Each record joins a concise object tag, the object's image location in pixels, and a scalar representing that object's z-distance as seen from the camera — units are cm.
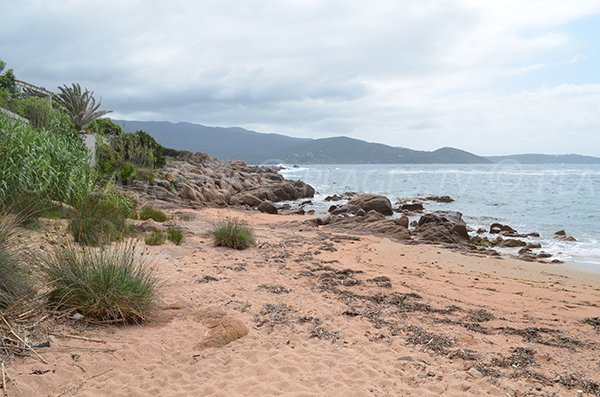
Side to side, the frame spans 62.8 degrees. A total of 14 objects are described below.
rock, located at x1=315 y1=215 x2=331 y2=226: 1850
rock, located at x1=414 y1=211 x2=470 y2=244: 1478
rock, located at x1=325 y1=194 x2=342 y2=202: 3251
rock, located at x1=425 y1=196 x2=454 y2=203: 3234
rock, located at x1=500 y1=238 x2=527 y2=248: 1488
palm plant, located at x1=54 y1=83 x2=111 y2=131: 2016
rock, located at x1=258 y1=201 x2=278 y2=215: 2283
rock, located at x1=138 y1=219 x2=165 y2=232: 1096
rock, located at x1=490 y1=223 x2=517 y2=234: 1782
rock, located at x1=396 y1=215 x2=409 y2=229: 1720
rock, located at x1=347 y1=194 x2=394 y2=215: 2336
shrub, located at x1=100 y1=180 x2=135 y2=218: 1152
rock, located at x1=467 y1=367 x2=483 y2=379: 440
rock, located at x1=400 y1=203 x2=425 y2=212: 2586
